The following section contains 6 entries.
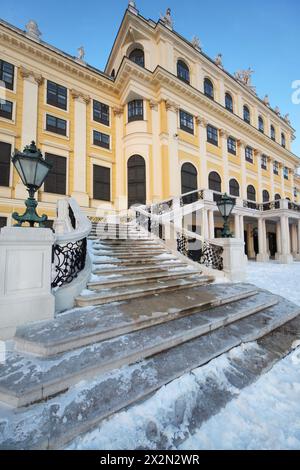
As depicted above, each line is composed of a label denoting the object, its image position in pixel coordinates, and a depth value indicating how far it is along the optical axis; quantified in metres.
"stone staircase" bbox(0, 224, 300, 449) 1.75
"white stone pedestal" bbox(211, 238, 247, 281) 6.64
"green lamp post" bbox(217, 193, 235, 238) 6.53
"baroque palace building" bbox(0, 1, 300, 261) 12.56
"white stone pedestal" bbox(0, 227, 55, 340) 2.82
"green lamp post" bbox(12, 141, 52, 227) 3.28
